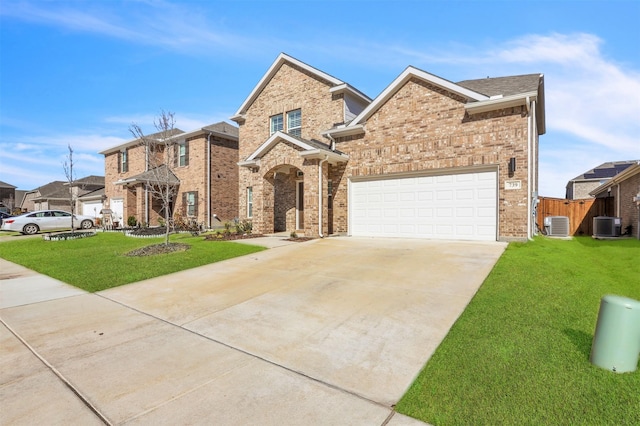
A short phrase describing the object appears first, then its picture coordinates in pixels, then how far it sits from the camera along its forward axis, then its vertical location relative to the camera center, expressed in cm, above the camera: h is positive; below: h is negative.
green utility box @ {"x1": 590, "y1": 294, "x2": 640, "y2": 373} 297 -121
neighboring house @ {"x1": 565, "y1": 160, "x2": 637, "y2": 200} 3272 +358
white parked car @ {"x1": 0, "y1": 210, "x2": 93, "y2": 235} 1948 -69
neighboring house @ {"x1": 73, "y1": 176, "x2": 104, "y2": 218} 2892 +144
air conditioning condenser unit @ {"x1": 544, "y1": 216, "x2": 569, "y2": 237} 1312 -62
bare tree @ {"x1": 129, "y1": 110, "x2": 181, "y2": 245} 2125 +336
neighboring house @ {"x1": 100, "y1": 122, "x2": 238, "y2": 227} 2038 +210
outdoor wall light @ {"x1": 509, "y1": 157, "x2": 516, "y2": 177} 990 +142
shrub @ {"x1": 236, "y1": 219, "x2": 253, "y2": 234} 1549 -82
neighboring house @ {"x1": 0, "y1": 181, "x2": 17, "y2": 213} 4902 +257
